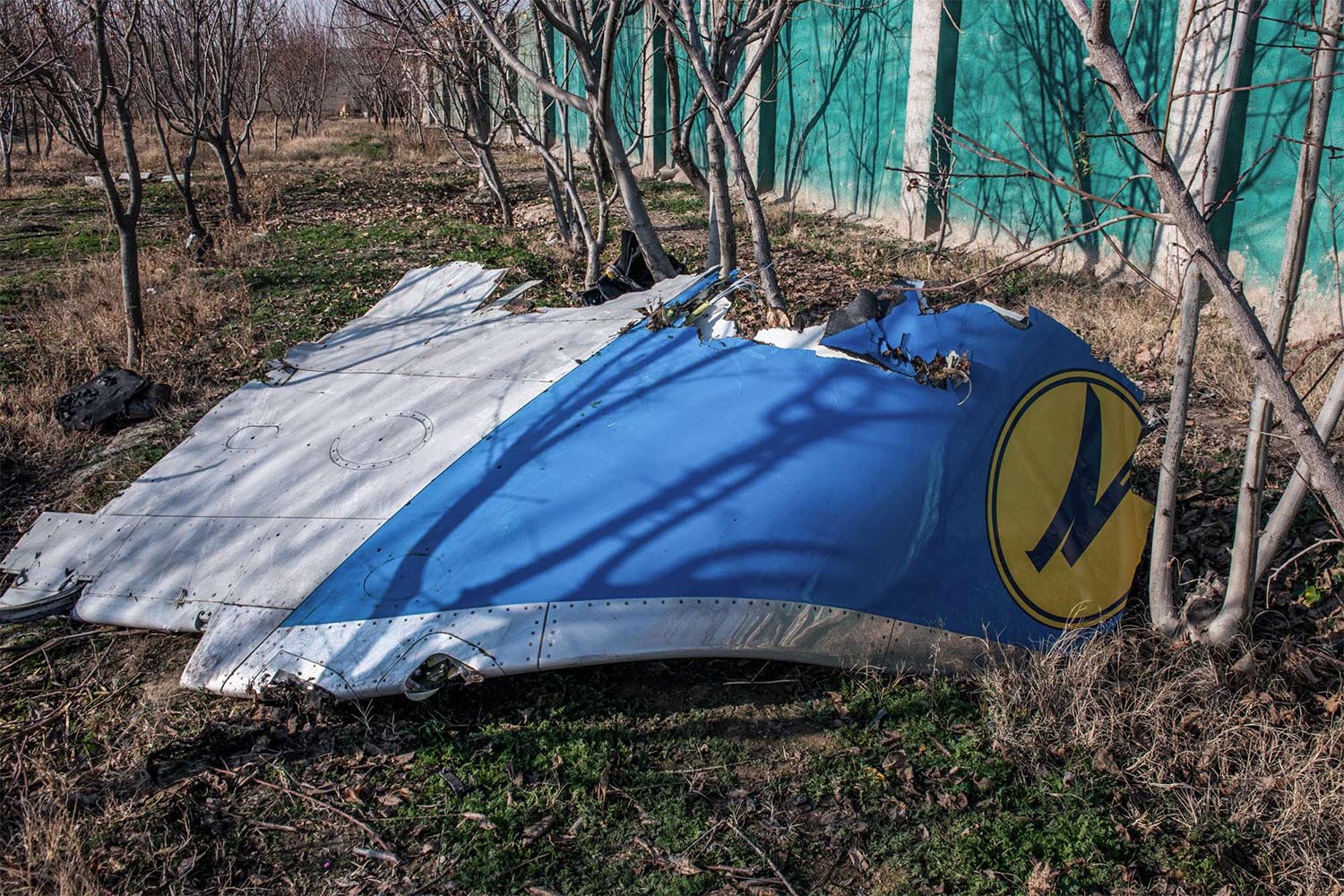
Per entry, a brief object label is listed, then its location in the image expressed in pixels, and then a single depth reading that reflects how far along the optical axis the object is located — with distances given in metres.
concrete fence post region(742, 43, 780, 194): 14.10
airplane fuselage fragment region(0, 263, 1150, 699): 3.42
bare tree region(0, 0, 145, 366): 6.38
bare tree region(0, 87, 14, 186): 16.88
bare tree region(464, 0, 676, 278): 6.02
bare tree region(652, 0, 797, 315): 5.27
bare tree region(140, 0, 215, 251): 12.12
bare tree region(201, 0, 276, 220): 13.09
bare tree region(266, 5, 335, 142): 25.16
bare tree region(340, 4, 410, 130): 11.70
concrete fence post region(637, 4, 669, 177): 17.64
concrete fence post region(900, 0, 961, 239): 10.62
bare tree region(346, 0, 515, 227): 8.45
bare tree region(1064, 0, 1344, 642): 2.18
